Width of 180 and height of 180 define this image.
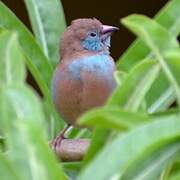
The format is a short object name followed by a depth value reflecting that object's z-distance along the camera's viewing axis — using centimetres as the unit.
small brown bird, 293
